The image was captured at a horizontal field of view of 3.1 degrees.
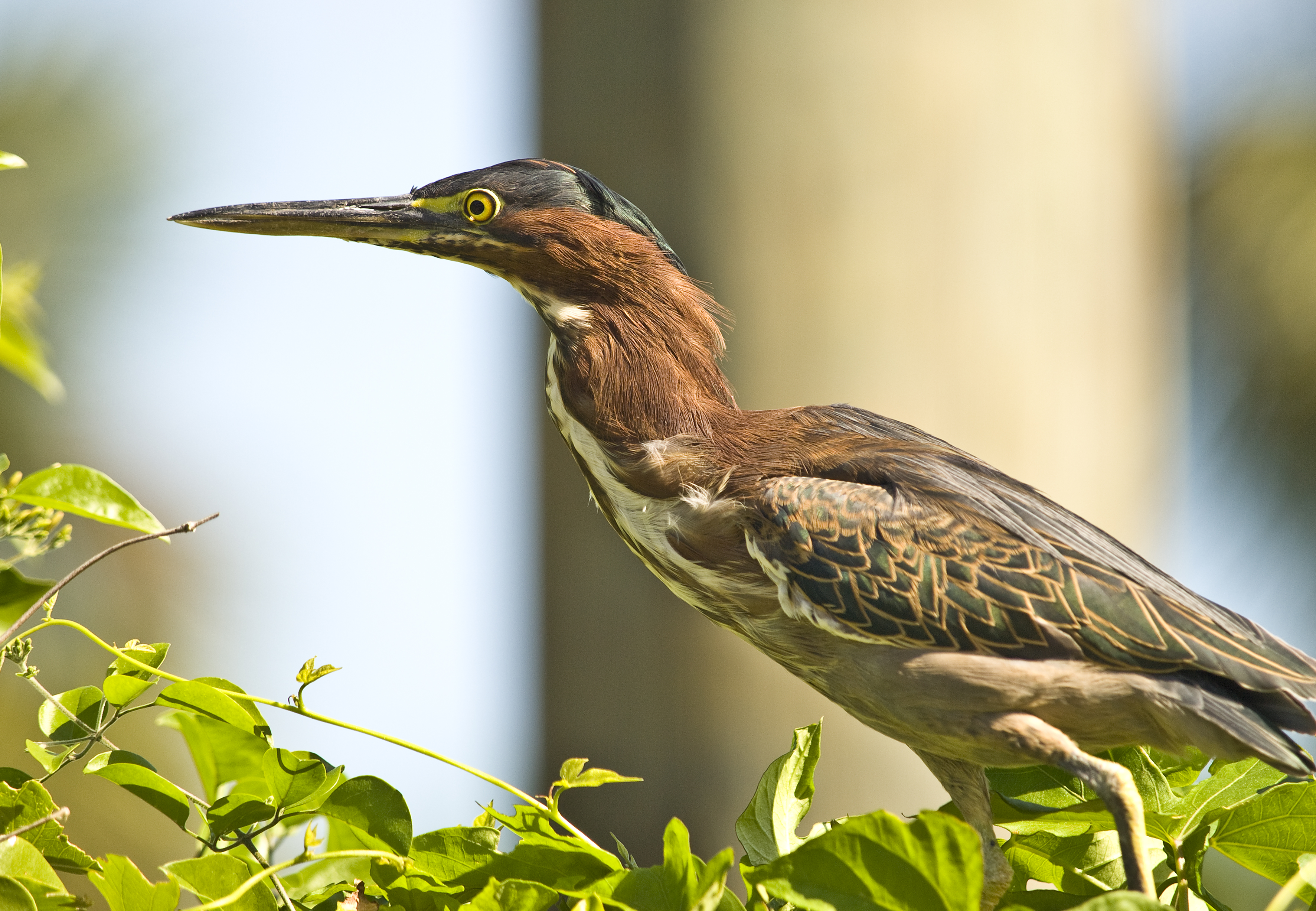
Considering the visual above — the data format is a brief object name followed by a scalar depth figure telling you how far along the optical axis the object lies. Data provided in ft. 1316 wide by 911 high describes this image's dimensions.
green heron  20.60
